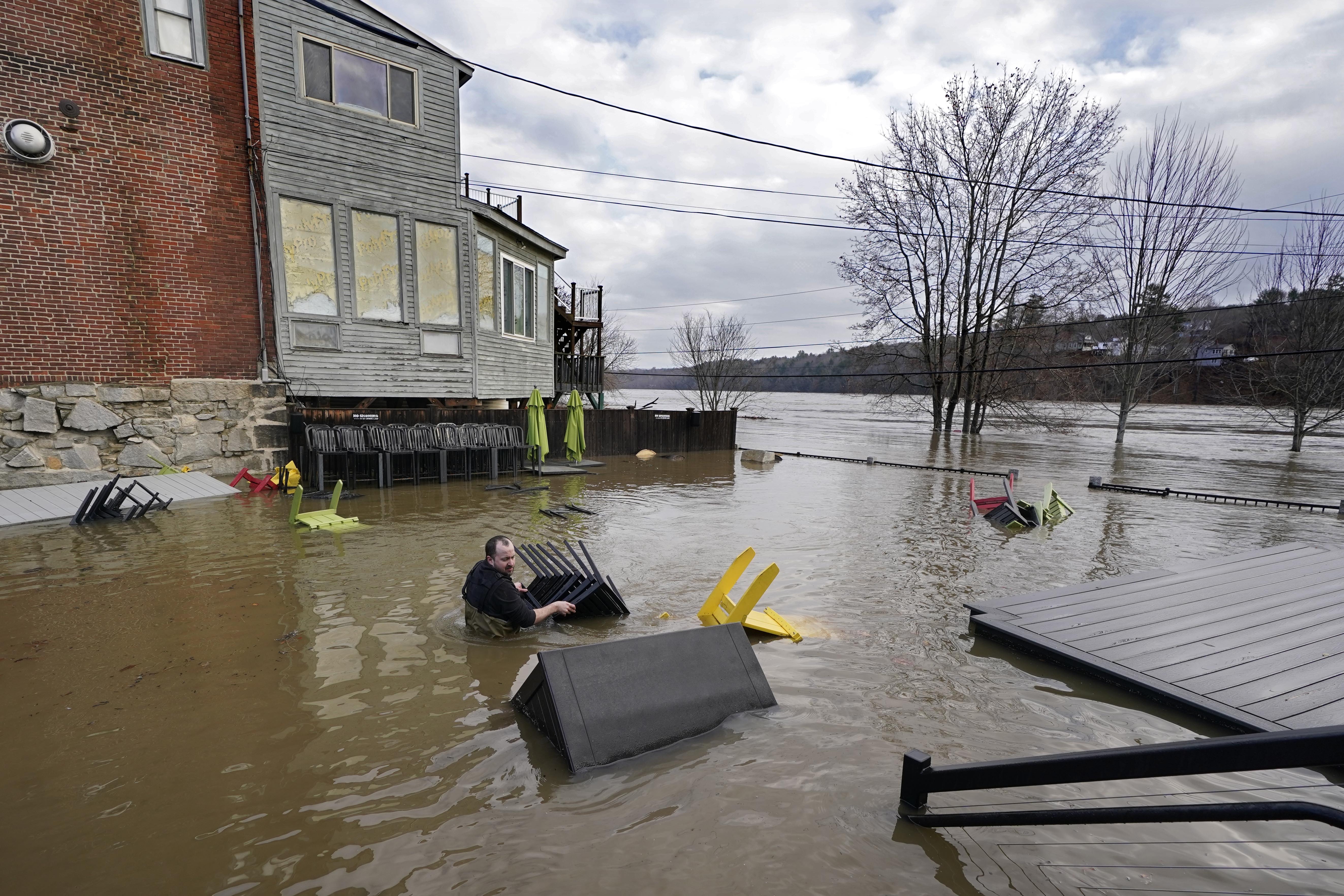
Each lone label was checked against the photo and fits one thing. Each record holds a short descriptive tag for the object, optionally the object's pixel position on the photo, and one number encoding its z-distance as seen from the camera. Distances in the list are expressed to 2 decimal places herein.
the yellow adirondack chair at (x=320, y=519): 9.59
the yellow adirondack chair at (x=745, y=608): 5.64
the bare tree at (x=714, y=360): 41.66
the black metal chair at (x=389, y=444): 13.96
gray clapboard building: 13.48
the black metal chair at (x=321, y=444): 13.14
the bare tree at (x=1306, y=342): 25.61
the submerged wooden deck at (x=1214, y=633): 4.50
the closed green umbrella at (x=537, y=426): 16.11
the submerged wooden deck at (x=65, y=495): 9.70
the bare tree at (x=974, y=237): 29.20
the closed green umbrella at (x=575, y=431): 18.08
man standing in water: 5.57
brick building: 10.93
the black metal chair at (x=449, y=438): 14.95
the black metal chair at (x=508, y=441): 15.73
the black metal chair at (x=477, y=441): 15.30
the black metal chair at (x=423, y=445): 14.41
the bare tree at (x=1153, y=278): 27.86
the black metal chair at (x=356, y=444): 13.59
